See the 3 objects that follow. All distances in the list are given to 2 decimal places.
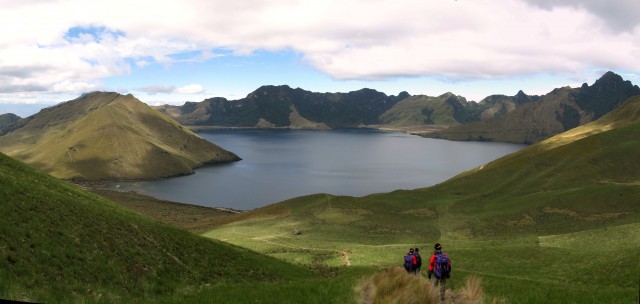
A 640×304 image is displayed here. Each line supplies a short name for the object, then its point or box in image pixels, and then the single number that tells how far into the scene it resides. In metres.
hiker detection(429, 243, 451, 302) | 21.23
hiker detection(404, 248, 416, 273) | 25.50
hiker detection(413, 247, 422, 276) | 25.42
